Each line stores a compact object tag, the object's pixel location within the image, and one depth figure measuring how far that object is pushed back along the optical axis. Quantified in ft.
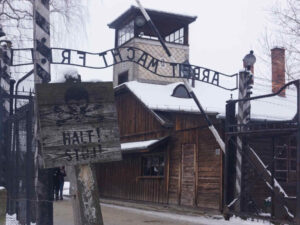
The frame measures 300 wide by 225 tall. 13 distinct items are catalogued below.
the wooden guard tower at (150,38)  81.76
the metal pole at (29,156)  30.45
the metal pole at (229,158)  39.84
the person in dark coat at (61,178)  68.82
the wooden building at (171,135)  50.72
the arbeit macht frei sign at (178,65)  32.52
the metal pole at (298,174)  30.58
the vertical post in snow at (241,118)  38.87
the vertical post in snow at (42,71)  24.32
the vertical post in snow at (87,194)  15.57
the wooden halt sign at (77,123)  15.25
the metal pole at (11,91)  35.66
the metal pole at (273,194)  34.78
